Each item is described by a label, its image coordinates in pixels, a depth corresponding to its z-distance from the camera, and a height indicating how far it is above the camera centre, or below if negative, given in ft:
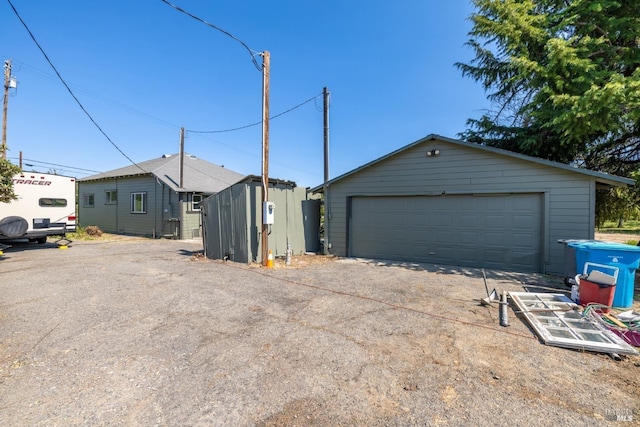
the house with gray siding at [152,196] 49.52 +2.40
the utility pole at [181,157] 48.43 +8.78
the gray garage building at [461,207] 22.47 +0.37
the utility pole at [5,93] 48.01 +19.86
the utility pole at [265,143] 25.93 +6.08
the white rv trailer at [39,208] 31.98 -0.01
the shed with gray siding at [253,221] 26.89 -1.23
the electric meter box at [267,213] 25.77 -0.31
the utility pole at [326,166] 32.65 +5.39
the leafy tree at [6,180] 27.89 +2.73
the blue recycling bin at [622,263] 14.69 -2.64
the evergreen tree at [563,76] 21.04 +11.42
